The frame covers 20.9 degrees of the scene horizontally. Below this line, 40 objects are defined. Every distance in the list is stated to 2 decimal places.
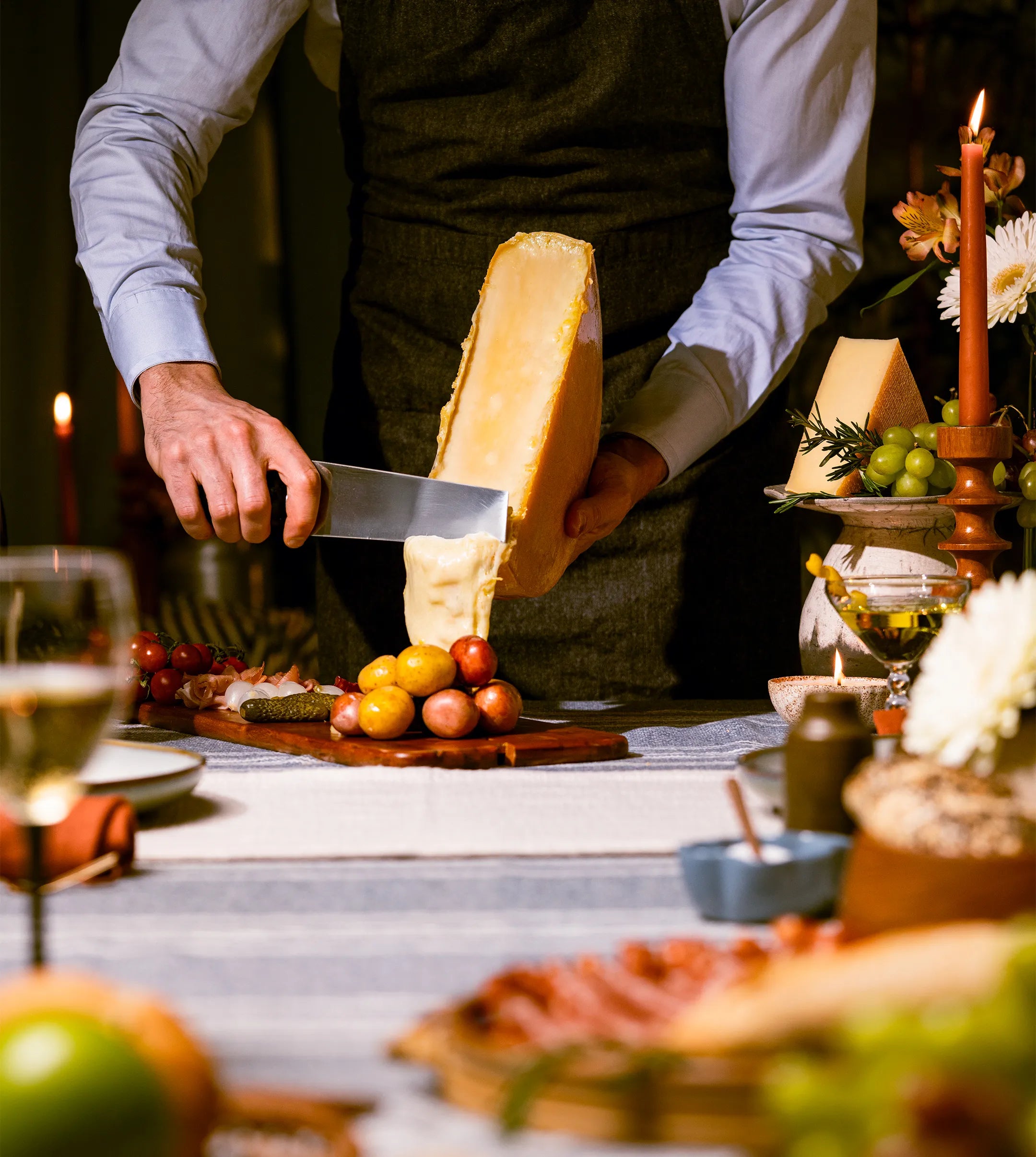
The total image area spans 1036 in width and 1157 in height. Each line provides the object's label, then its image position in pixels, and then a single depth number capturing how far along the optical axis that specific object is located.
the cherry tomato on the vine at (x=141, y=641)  2.06
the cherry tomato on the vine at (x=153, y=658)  2.04
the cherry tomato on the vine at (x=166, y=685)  2.02
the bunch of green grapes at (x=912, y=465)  1.92
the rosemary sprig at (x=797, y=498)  1.97
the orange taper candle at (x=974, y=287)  1.80
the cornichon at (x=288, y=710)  1.93
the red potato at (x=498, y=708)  1.86
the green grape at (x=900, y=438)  1.94
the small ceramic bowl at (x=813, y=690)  1.87
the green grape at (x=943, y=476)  1.92
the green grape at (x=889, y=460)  1.93
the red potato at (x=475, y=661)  1.89
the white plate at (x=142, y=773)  1.60
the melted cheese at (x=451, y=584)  1.97
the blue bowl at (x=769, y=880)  1.44
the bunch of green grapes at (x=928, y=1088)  0.74
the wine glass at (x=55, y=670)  1.24
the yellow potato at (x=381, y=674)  1.88
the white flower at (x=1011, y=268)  1.90
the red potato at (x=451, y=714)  1.84
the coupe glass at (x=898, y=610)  1.73
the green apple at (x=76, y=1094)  0.83
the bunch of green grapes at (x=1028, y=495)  1.89
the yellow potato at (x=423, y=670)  1.86
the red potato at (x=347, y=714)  1.85
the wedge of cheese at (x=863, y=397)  2.01
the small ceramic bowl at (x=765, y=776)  1.59
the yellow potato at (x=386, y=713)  1.84
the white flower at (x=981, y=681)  1.44
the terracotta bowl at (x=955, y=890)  1.26
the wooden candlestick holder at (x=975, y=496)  1.81
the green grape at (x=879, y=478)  1.94
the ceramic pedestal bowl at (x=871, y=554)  1.95
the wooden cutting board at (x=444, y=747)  1.81
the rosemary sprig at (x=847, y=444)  1.97
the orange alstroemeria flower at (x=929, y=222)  1.96
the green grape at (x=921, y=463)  1.91
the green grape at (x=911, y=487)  1.92
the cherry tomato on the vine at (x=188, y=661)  2.04
